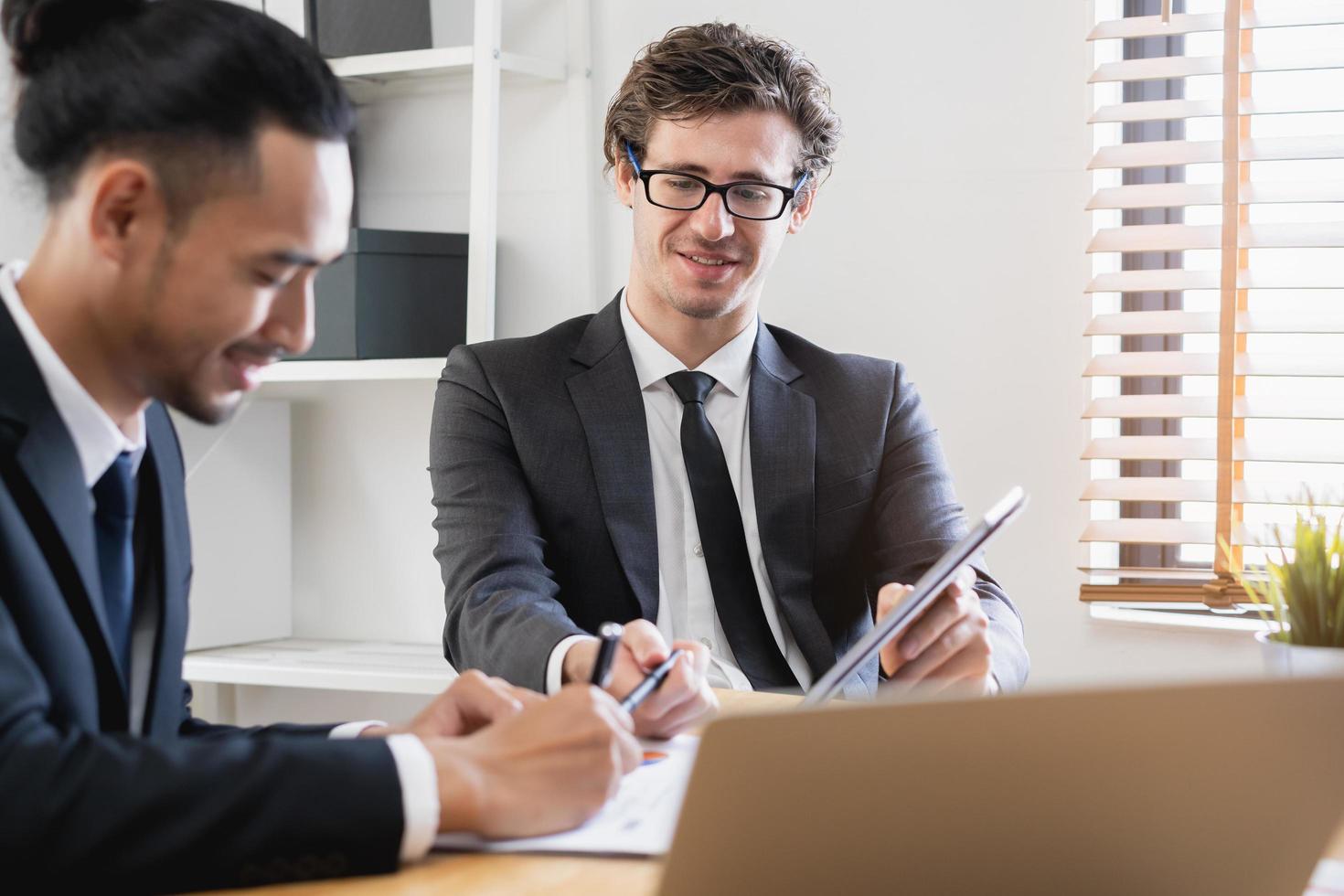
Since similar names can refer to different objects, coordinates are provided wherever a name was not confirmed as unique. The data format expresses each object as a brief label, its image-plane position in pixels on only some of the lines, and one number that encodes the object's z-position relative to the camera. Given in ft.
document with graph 2.53
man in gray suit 5.41
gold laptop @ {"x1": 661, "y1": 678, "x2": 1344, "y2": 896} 1.86
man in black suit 2.32
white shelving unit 7.11
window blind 6.24
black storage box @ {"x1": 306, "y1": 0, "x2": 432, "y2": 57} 7.44
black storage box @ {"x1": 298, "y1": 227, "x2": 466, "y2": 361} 7.20
